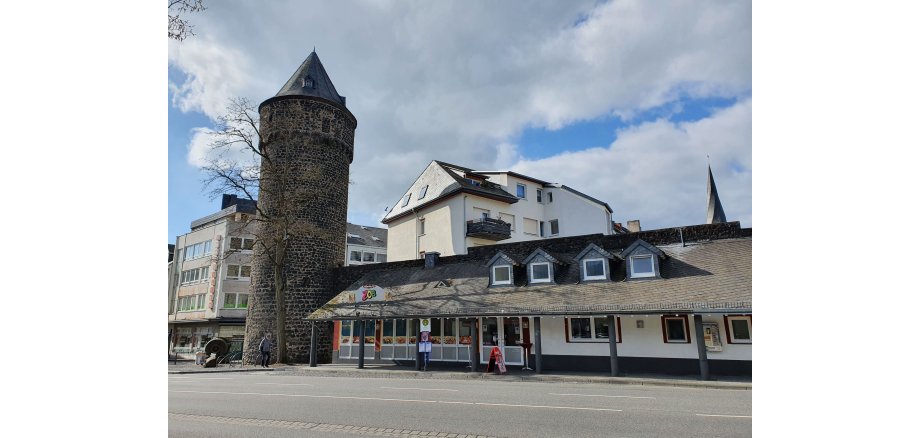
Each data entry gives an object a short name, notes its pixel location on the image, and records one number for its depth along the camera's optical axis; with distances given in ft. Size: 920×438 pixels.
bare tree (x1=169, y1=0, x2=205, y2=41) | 23.92
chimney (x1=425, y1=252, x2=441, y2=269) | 80.23
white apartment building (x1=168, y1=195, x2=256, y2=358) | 131.95
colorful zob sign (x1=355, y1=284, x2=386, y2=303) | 70.44
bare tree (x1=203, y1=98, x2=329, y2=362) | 78.69
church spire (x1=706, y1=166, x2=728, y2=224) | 110.63
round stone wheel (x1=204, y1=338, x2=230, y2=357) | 81.76
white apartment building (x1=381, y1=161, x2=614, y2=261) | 103.55
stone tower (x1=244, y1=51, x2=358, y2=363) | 82.79
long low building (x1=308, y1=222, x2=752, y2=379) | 49.01
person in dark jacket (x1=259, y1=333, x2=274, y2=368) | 72.38
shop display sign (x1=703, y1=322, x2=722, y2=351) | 49.34
